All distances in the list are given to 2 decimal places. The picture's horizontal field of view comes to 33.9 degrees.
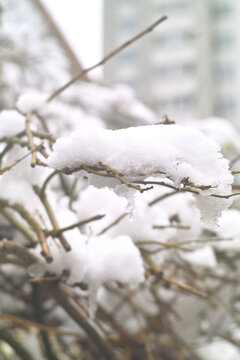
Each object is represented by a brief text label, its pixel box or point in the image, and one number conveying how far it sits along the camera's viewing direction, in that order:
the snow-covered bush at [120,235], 0.46
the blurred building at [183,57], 23.78
